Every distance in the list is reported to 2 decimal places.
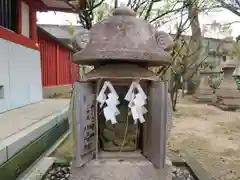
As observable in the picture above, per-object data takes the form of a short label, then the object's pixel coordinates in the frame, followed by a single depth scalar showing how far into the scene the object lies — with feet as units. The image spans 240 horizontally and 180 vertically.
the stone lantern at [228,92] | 31.24
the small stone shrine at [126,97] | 5.73
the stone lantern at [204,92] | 38.36
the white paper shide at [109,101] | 5.72
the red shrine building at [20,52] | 14.93
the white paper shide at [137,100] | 5.74
